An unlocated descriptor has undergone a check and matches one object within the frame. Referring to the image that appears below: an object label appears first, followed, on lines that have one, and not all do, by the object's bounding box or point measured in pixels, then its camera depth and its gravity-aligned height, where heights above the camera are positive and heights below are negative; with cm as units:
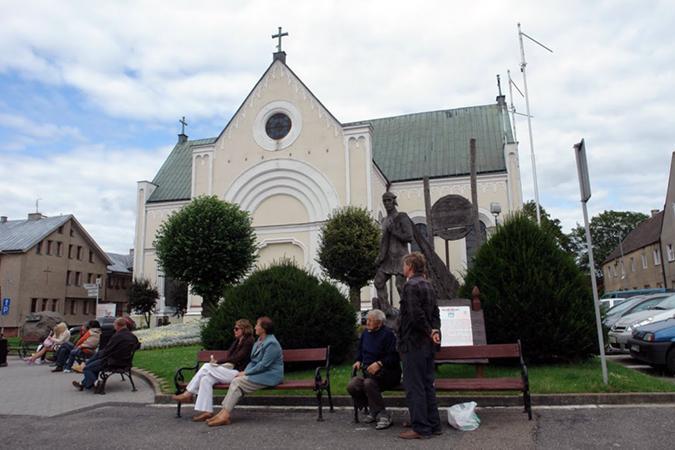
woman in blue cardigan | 709 -72
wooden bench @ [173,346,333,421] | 715 -78
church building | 3058 +915
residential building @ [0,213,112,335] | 4025 +489
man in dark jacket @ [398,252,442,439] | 597 -38
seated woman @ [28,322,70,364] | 1617 -55
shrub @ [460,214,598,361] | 947 +26
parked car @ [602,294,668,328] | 1647 +23
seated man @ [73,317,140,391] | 1027 -61
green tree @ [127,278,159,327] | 3469 +172
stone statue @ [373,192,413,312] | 1069 +145
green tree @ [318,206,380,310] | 2333 +309
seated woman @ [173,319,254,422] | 732 -77
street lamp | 2050 +419
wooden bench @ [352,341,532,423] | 655 -82
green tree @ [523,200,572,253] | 1023 +168
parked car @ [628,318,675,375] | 987 -63
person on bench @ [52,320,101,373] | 1381 -63
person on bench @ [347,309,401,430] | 659 -63
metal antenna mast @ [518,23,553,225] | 2756 +1087
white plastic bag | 616 -119
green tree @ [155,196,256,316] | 2363 +335
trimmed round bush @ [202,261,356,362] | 1062 +19
